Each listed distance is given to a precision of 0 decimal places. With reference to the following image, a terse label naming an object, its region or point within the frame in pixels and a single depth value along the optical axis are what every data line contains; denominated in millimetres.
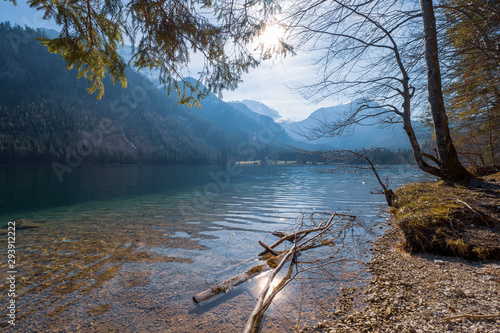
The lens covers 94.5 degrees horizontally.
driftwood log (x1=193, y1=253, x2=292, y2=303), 4000
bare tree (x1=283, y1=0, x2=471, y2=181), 5969
